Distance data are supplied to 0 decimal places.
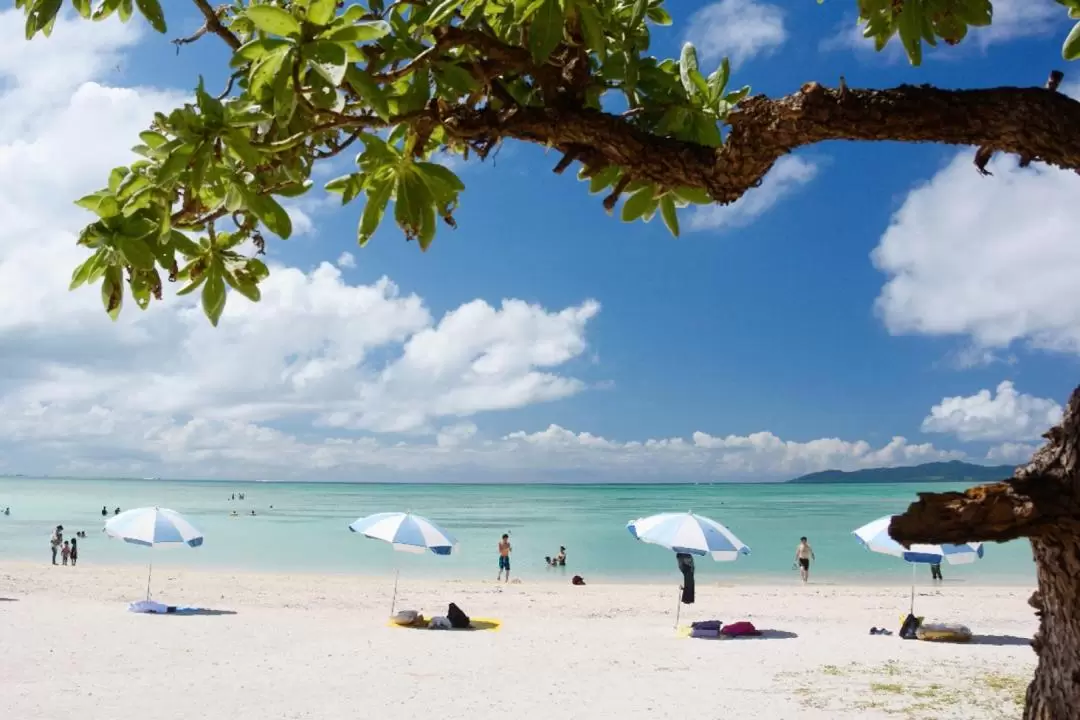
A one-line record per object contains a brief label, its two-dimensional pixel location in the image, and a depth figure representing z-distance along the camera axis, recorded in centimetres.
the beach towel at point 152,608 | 1711
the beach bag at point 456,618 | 1598
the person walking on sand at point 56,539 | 3226
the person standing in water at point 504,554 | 2936
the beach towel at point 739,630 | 1539
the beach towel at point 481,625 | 1612
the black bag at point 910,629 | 1480
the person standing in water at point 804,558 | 2969
